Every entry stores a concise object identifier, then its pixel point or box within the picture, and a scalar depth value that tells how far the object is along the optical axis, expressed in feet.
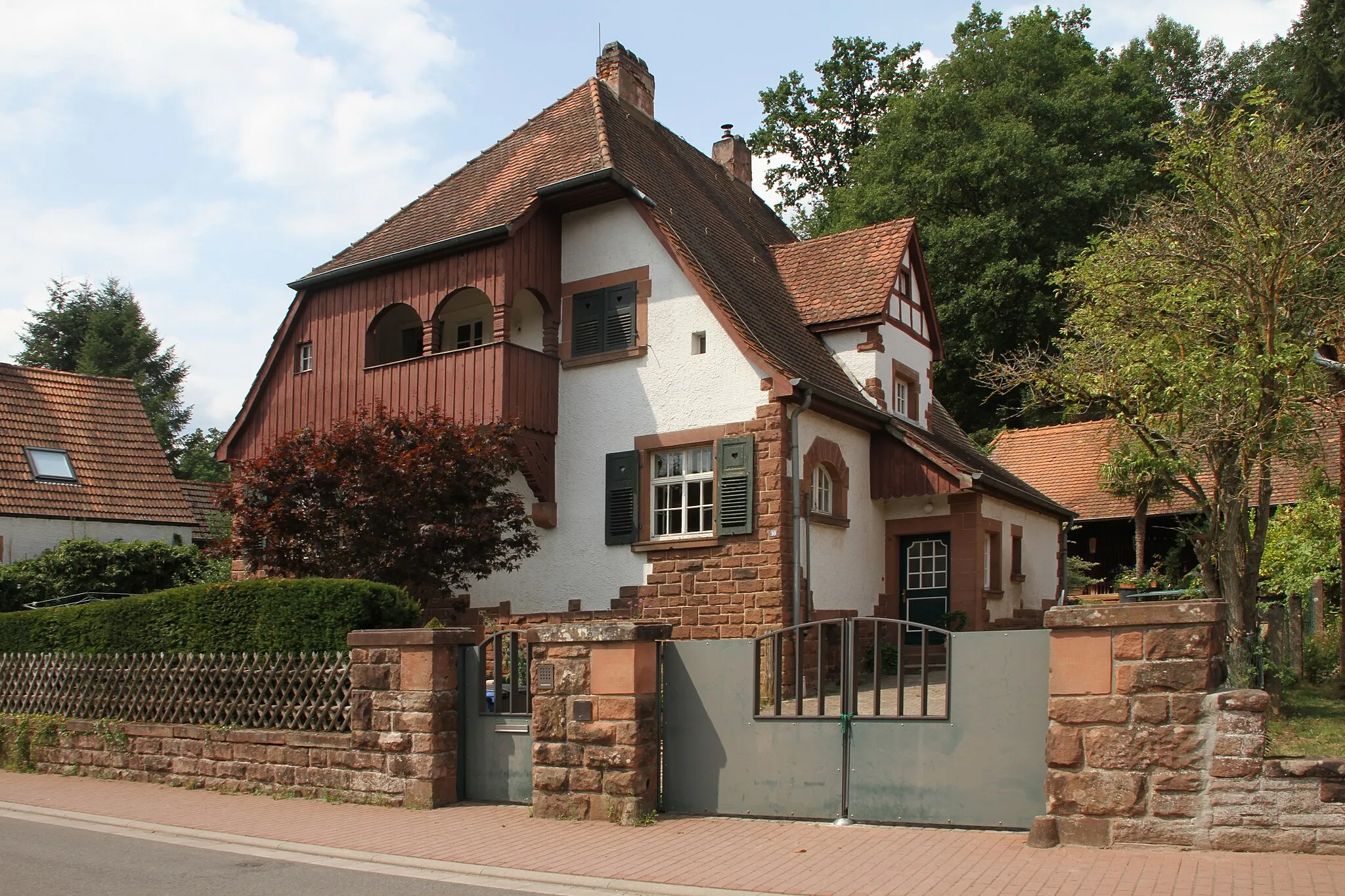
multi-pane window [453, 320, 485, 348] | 65.00
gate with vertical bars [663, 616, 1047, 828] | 28.58
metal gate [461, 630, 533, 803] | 35.37
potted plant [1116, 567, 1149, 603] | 85.55
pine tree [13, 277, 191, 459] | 175.42
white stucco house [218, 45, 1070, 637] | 53.88
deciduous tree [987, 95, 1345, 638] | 44.50
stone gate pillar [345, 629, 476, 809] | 35.45
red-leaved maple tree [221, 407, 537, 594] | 51.52
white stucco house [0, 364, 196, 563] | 77.10
